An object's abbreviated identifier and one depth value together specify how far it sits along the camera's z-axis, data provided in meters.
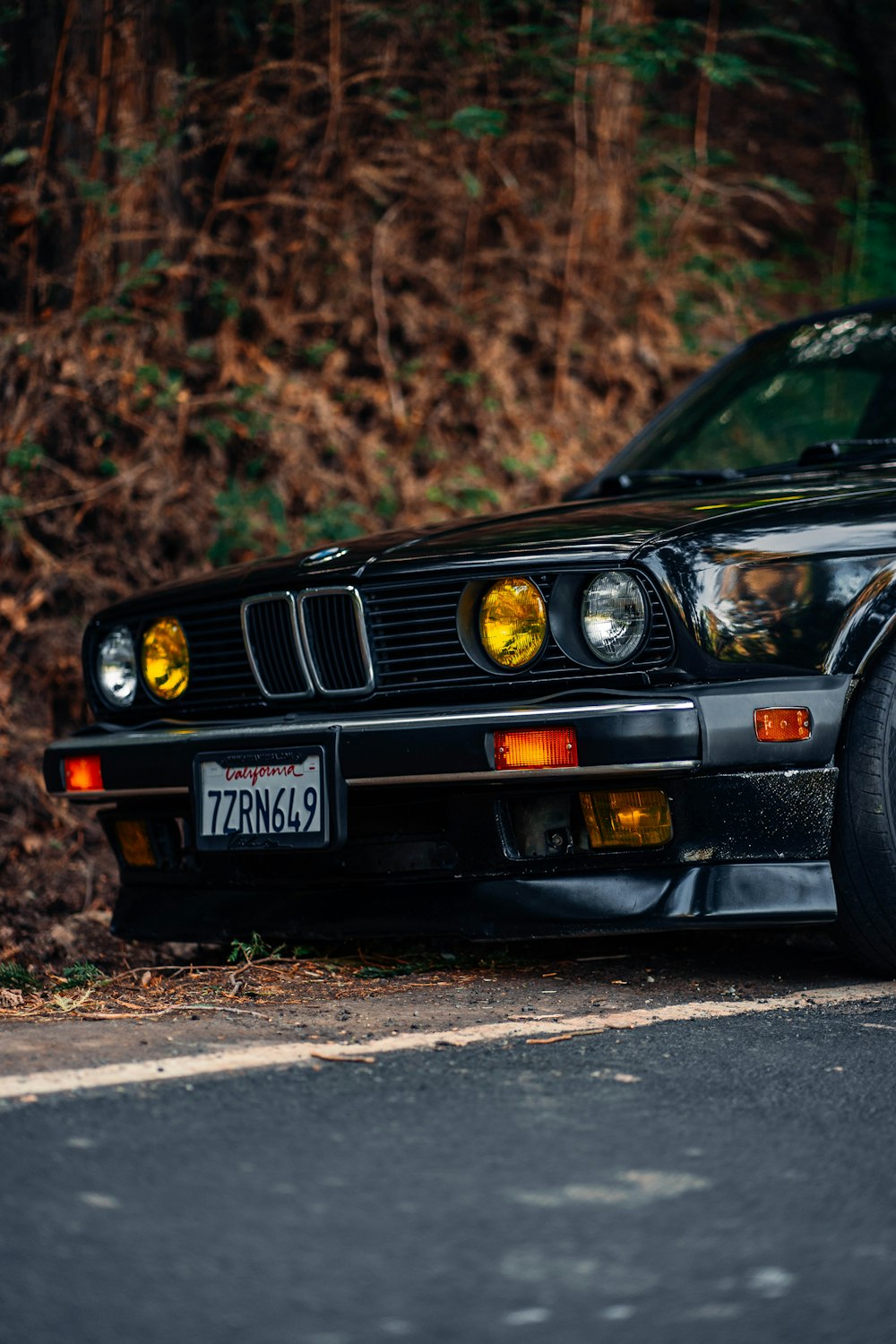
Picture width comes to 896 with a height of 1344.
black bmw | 6.93
